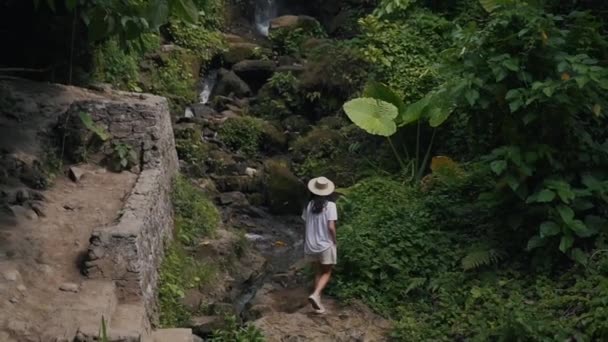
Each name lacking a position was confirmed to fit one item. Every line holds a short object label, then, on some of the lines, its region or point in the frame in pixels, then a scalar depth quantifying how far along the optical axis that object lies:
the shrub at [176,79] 15.55
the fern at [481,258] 7.94
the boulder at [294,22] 19.03
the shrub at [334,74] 14.00
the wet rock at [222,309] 8.50
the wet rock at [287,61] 17.59
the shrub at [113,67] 12.26
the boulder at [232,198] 12.84
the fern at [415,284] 8.02
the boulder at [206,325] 7.88
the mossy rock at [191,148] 13.41
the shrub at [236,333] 7.17
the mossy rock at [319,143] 13.44
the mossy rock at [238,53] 18.09
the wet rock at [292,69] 16.48
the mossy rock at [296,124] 15.27
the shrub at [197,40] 17.69
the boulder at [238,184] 13.37
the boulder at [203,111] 15.66
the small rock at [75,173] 8.81
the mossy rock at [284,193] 13.02
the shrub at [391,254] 8.15
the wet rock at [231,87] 16.89
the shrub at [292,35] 18.66
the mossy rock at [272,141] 14.91
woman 8.02
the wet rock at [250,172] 13.82
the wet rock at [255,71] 17.27
